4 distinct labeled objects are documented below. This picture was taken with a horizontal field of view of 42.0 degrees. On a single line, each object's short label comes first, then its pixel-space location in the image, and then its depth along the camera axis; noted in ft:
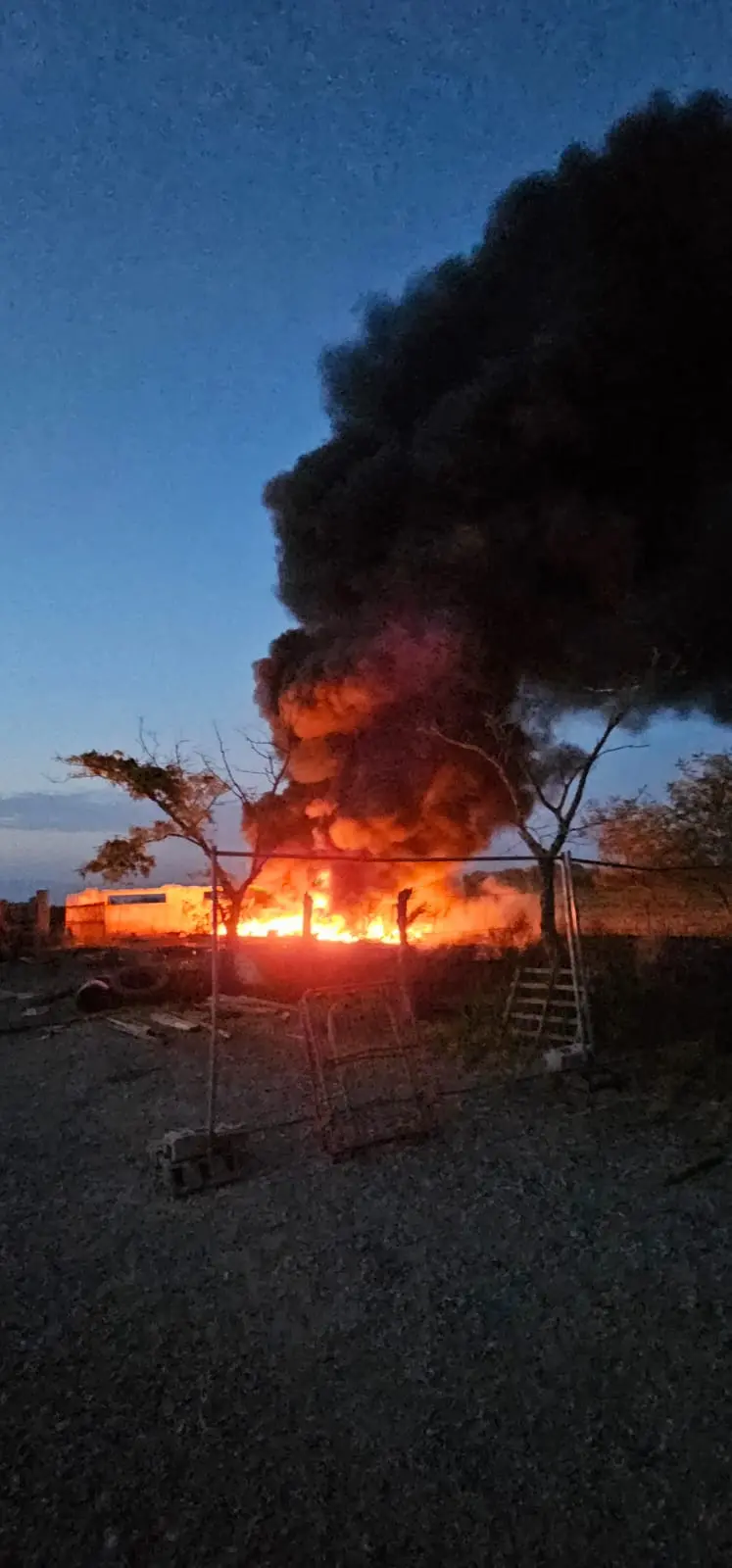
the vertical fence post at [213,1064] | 27.45
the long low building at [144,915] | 101.35
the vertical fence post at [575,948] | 37.55
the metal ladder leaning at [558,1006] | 37.78
